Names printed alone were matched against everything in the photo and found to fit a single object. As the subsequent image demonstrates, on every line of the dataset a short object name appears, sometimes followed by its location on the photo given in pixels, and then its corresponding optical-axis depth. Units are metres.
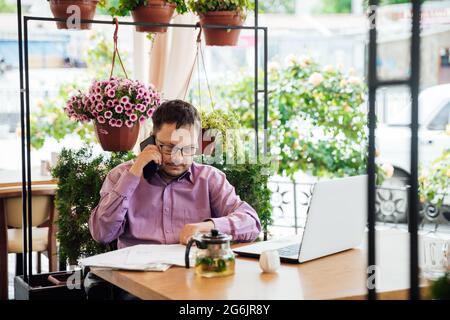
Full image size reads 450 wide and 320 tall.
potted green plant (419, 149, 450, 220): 4.80
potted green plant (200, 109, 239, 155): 3.44
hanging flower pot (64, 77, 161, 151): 3.14
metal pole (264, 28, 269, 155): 3.58
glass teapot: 2.03
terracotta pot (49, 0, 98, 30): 3.14
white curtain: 4.21
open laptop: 2.19
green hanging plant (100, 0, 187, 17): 3.38
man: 2.58
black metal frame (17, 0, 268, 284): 2.90
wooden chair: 4.00
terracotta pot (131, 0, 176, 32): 3.34
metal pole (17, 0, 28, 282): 2.91
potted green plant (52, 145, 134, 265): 3.23
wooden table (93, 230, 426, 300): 1.88
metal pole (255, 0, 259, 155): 3.57
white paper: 2.14
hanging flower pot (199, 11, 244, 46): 3.49
